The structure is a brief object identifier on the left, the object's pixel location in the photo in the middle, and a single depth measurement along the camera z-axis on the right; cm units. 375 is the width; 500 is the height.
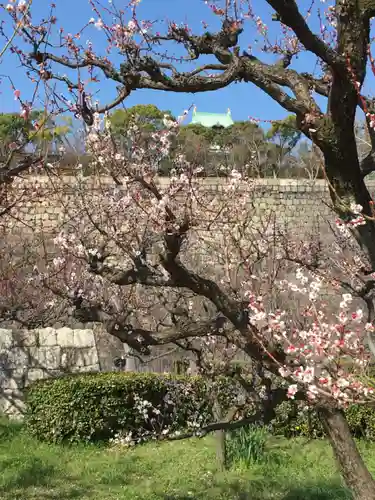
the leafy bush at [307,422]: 682
